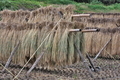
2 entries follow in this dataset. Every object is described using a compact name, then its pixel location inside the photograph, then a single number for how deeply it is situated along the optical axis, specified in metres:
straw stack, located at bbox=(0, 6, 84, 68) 9.83
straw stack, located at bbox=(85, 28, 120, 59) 15.05
